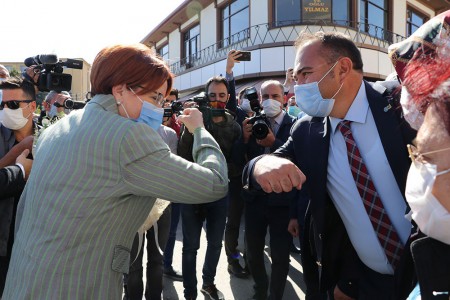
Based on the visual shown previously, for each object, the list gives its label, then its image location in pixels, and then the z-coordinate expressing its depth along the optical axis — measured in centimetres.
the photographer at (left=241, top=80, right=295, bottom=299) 314
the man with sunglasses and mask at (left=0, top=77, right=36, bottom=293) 238
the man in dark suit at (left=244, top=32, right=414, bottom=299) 171
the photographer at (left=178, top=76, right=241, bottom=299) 332
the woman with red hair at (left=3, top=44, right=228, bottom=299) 134
